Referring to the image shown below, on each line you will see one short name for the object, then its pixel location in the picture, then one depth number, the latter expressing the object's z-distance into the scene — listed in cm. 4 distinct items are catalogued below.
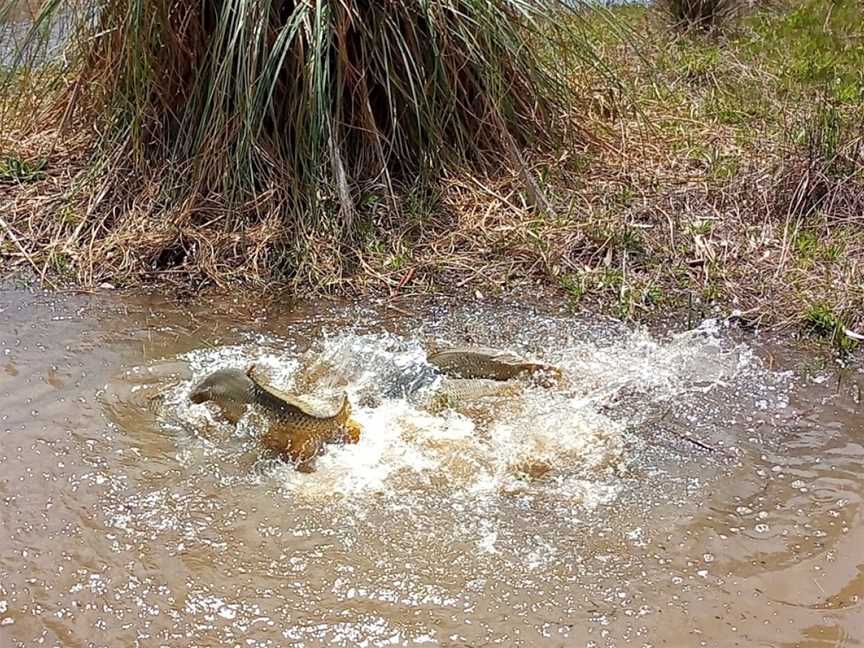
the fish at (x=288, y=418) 286
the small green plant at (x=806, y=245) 399
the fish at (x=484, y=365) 320
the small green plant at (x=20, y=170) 472
